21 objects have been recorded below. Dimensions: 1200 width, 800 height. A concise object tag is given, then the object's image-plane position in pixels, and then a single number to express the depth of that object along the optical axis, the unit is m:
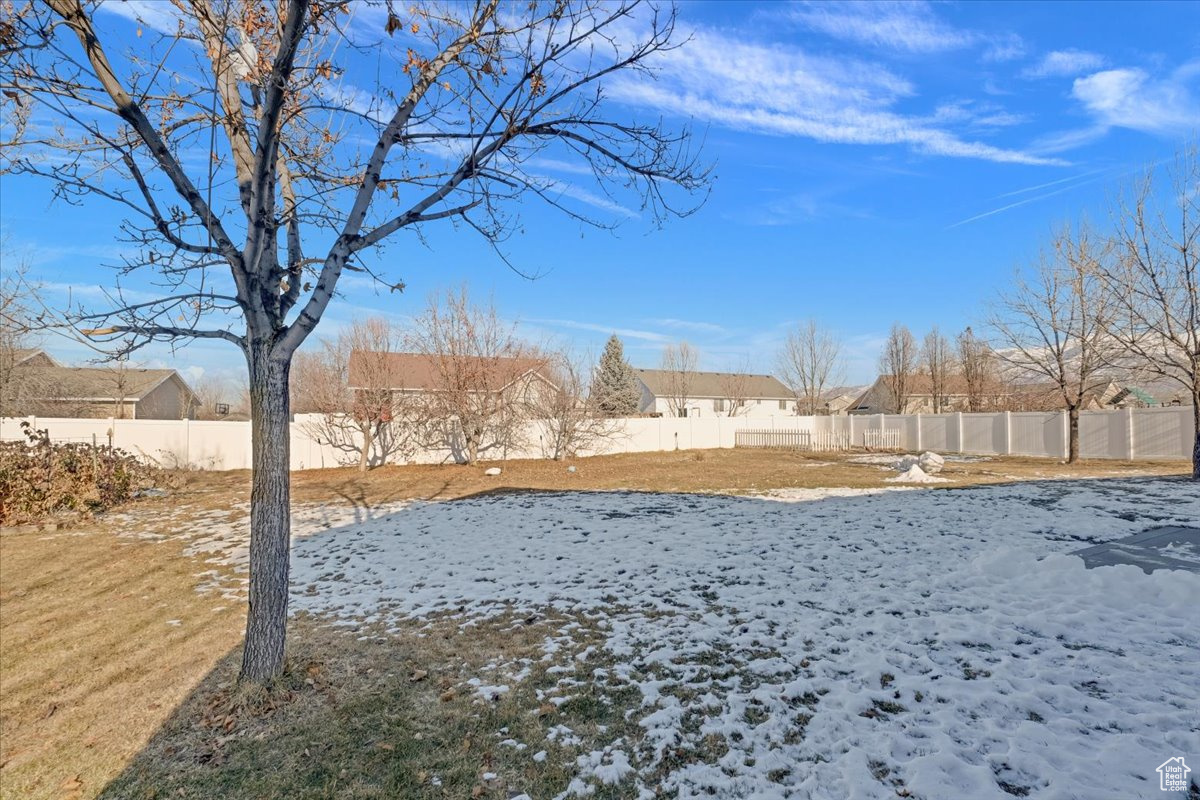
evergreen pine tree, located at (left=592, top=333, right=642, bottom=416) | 31.00
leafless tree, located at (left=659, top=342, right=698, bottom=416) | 39.56
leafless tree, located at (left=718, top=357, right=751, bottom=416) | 40.53
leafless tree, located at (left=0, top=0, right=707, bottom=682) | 2.84
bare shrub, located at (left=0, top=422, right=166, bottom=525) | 8.56
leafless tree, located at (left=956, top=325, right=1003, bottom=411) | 28.56
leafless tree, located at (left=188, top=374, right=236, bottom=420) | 36.14
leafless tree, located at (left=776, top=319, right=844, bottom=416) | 38.56
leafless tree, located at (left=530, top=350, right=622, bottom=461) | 18.06
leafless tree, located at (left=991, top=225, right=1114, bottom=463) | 14.20
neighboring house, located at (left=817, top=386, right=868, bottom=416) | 40.84
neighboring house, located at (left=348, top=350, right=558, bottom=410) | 15.71
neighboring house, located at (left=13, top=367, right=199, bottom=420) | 18.41
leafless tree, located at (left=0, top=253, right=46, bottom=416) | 15.54
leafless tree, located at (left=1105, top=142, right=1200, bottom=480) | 10.41
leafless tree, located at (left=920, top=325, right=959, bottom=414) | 32.78
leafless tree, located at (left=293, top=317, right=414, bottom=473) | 15.69
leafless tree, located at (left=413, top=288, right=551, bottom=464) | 15.97
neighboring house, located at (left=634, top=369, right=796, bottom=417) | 40.69
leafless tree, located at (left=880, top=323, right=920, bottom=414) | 32.91
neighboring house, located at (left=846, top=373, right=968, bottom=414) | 33.00
